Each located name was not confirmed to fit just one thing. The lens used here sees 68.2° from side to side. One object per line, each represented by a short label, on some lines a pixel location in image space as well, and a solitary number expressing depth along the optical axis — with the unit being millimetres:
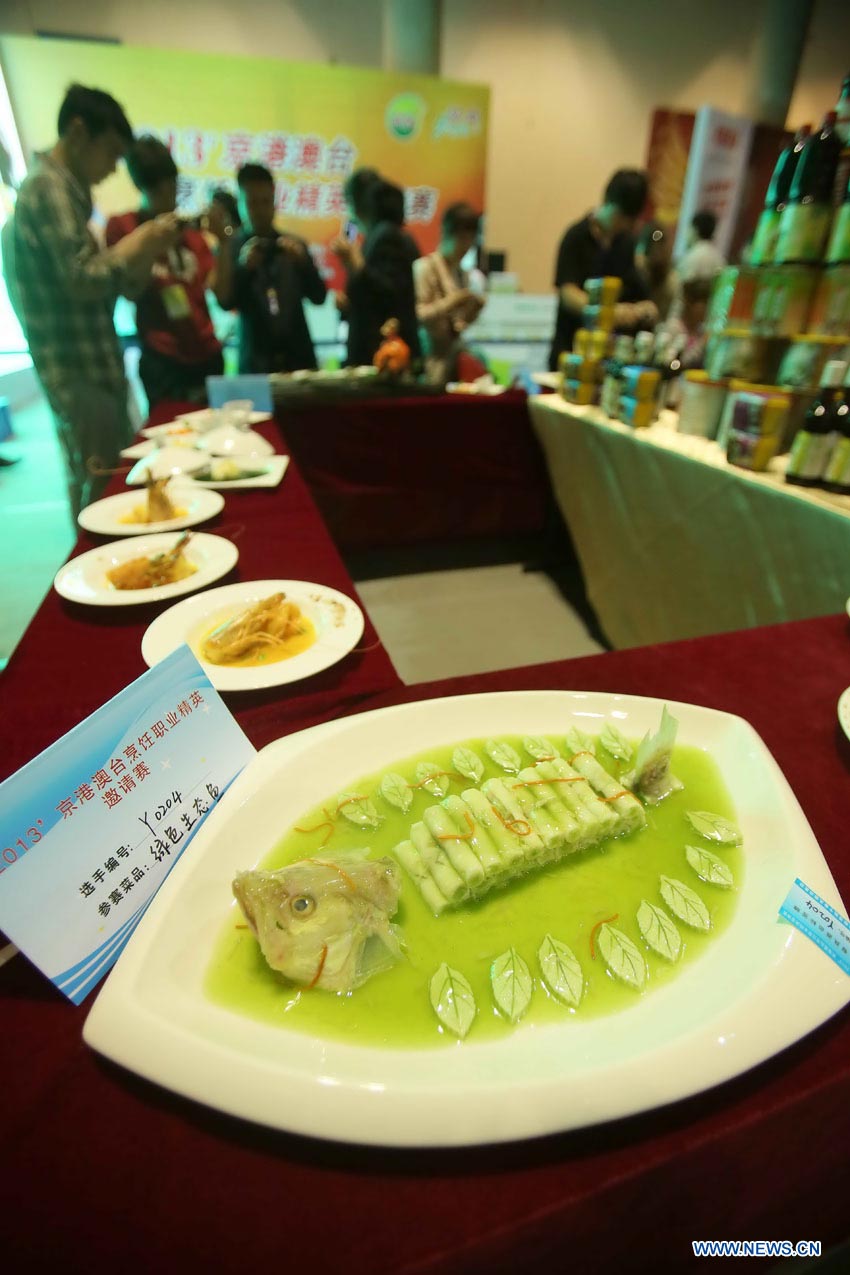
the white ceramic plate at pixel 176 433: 2006
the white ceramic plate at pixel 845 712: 739
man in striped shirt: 1927
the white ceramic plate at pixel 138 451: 1957
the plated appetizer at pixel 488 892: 448
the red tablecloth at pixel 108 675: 783
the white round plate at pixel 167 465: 1652
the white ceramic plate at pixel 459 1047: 371
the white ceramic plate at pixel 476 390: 2889
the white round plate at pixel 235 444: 1832
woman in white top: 3182
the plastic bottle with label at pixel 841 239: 1515
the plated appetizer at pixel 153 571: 1114
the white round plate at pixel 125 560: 1022
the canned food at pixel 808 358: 1598
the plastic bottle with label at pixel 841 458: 1473
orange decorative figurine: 2723
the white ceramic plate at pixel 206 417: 2119
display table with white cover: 1540
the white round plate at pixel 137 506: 1329
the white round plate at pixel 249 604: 816
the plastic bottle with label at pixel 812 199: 1537
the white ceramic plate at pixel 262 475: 1644
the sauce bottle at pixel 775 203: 1608
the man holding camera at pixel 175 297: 2467
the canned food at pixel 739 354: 1778
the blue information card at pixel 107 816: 440
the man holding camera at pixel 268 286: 2725
